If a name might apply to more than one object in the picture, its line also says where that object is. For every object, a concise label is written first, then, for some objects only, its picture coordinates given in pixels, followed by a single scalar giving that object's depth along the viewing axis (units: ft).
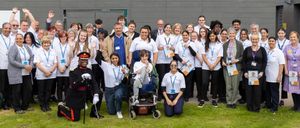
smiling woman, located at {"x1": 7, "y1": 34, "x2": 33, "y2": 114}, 25.62
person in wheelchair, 24.81
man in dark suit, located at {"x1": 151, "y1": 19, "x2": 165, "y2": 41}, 31.99
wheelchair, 25.12
